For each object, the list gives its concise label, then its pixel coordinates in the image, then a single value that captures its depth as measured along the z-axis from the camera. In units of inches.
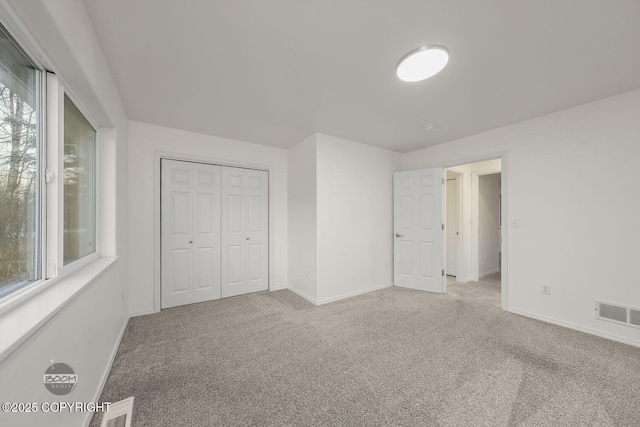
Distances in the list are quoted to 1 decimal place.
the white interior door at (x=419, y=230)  145.4
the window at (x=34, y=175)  39.7
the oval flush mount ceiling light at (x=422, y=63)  65.5
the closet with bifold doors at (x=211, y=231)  124.0
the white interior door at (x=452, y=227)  175.8
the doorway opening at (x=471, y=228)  168.4
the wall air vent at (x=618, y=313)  86.4
